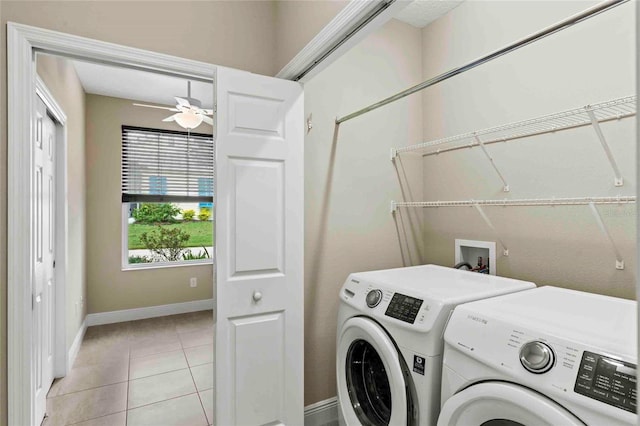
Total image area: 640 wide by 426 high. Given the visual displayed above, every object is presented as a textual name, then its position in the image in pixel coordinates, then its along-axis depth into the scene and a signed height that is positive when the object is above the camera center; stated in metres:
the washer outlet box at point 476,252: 2.08 -0.25
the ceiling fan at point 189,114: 3.09 +0.96
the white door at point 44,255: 2.19 -0.28
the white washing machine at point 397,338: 1.33 -0.54
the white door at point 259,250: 1.68 -0.18
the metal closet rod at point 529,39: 0.95 +0.58
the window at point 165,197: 4.28 +0.24
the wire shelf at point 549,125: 1.30 +0.45
